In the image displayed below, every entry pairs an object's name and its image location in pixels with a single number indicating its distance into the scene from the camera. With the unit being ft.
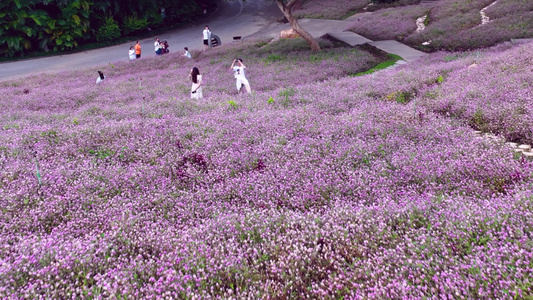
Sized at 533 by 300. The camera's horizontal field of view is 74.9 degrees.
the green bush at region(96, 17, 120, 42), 111.24
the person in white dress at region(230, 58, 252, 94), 47.03
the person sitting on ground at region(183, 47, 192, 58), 81.15
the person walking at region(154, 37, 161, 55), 89.98
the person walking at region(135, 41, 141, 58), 88.94
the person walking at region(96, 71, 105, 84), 60.34
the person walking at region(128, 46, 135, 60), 85.89
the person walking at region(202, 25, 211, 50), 89.17
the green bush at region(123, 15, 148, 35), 118.52
